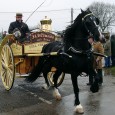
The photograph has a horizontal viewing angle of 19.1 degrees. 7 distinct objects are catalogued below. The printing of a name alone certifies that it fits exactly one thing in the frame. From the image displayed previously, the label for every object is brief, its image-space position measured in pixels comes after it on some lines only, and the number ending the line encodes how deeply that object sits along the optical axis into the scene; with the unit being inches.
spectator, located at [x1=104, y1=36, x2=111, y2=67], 712.4
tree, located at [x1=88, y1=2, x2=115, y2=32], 2187.5
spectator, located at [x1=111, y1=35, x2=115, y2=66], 764.6
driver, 422.0
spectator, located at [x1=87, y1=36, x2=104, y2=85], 434.9
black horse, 289.1
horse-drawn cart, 399.5
